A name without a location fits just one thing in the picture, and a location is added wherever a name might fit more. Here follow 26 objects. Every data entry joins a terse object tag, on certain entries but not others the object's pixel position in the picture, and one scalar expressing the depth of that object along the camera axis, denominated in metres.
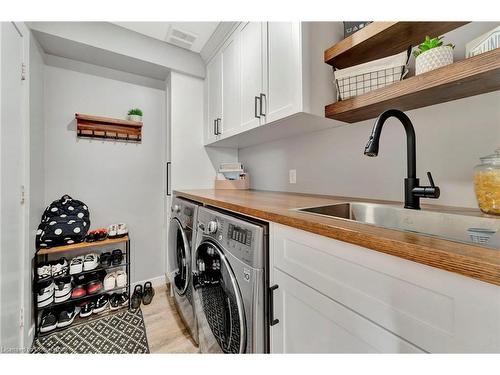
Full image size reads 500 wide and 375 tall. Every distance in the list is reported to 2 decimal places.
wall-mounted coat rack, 1.85
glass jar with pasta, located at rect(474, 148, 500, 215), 0.68
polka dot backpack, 1.56
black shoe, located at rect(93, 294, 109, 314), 1.69
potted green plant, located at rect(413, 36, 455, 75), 0.77
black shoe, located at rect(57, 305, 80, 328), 1.53
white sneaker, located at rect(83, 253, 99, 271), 1.70
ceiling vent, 1.77
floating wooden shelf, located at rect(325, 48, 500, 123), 0.66
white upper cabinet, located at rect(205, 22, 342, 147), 1.09
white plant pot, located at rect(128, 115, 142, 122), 2.04
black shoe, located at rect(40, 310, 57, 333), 1.47
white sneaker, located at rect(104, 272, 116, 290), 1.78
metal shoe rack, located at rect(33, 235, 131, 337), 1.46
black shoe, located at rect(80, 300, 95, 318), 1.64
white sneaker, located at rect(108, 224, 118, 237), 1.84
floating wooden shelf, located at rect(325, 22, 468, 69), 0.89
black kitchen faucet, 0.75
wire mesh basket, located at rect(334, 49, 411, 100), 0.92
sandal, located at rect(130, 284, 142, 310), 1.80
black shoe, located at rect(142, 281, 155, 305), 1.87
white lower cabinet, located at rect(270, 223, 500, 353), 0.35
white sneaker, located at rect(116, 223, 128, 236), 1.87
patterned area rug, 1.34
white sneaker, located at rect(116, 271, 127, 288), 1.83
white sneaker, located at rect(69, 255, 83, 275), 1.63
